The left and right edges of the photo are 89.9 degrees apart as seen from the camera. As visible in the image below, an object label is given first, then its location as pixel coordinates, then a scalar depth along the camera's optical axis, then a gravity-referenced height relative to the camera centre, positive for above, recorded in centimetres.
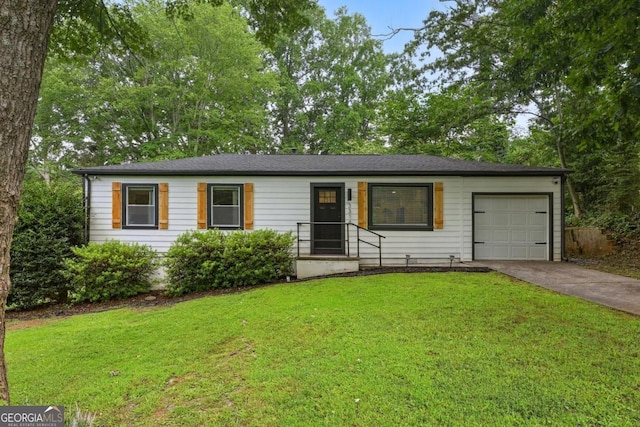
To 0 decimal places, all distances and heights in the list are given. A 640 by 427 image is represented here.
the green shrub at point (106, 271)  678 -121
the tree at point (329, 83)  2316 +1007
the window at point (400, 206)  820 +24
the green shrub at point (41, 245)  679 -63
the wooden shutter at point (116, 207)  799 +22
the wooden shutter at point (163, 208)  806 +19
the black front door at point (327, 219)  828 -10
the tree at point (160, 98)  1515 +583
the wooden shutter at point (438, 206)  812 +23
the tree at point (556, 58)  503 +340
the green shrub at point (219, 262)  701 -102
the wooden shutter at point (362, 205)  816 +26
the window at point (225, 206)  820 +25
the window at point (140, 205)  809 +27
